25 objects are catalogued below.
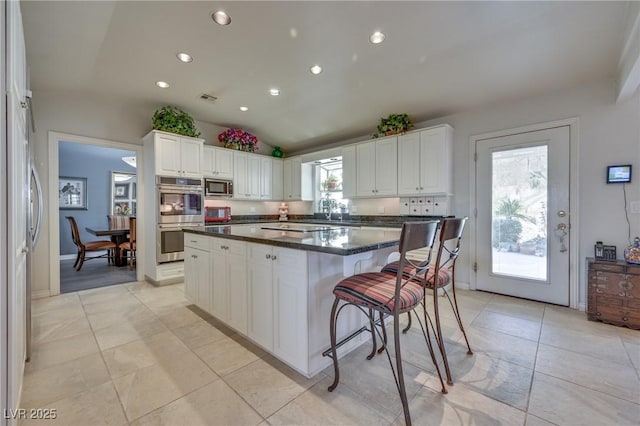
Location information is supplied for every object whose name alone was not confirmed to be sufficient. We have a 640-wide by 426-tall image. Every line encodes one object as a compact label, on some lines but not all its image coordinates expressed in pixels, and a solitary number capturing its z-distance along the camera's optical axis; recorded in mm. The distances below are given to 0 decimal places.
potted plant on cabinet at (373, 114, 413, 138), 3934
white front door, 3055
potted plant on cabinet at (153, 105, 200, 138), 3906
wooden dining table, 4859
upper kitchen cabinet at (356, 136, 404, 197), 4090
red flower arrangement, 4941
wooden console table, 2434
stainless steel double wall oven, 3887
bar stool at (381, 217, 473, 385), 1676
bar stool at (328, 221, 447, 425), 1345
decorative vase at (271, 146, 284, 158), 5824
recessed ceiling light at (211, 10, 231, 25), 2278
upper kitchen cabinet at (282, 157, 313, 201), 5434
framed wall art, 6293
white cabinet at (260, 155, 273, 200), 5441
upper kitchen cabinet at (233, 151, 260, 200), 4996
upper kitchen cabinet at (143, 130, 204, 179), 3859
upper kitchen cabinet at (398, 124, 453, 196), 3623
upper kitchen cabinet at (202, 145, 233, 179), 4574
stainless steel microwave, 4570
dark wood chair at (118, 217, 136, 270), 4756
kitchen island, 1715
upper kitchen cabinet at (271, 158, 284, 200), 5660
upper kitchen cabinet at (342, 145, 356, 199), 4590
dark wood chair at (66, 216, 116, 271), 4965
